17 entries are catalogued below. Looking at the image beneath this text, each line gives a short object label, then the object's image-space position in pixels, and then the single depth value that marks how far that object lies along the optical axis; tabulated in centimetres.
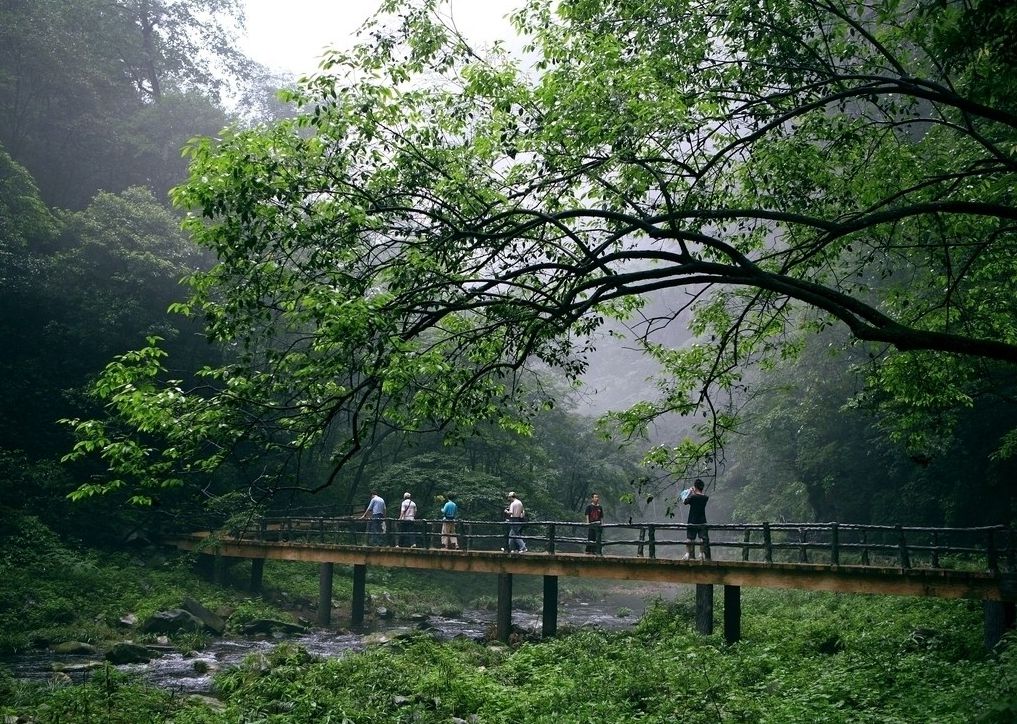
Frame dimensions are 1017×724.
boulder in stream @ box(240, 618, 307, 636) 2266
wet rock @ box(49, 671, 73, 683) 1358
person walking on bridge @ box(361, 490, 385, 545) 2506
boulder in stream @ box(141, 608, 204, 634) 2072
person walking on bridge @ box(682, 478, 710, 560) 1728
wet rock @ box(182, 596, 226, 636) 2217
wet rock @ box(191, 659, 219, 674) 1639
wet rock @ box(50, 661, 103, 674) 1534
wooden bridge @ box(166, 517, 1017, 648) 1401
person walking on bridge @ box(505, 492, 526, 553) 2195
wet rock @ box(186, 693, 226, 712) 1239
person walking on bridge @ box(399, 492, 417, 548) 2442
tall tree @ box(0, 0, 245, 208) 3788
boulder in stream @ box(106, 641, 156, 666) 1712
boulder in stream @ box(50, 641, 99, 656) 1778
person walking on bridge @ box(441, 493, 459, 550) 2197
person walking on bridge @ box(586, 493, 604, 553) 2006
